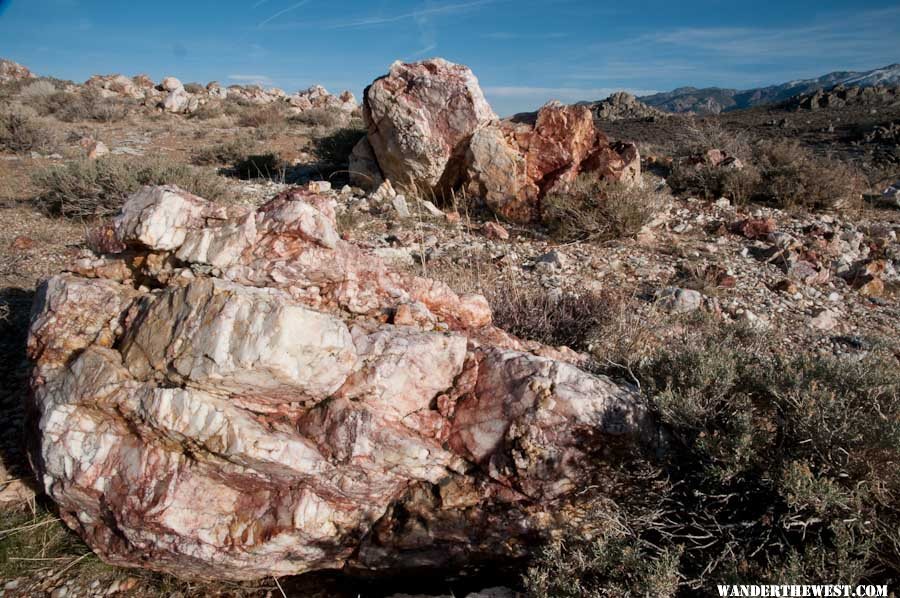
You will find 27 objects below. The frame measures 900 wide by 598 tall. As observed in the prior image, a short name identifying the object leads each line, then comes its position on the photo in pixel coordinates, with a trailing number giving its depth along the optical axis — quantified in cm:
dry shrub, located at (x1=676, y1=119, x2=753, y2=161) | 888
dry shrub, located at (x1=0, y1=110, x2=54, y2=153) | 1013
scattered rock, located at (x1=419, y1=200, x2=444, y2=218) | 692
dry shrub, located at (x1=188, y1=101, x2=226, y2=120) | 1775
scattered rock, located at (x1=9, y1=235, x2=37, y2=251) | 509
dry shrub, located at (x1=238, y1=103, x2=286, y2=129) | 1669
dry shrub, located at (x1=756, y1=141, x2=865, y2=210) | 718
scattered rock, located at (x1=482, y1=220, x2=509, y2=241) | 618
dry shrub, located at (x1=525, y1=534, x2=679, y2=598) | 171
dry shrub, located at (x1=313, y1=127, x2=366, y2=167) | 1030
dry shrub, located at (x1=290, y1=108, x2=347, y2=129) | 1675
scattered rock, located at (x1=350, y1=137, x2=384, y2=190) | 827
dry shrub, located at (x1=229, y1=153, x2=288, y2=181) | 998
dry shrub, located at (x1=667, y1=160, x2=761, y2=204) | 733
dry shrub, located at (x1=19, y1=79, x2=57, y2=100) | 1774
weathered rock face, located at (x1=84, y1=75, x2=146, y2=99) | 2113
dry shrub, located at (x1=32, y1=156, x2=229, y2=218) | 625
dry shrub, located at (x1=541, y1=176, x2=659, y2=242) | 596
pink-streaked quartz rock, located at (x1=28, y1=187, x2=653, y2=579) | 202
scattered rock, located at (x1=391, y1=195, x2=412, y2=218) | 690
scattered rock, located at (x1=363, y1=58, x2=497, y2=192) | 725
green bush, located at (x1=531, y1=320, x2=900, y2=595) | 174
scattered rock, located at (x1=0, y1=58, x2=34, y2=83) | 2439
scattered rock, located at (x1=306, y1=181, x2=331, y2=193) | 790
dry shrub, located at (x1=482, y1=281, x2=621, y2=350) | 357
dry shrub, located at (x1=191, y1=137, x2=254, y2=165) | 1071
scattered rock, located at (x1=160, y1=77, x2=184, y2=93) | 2531
